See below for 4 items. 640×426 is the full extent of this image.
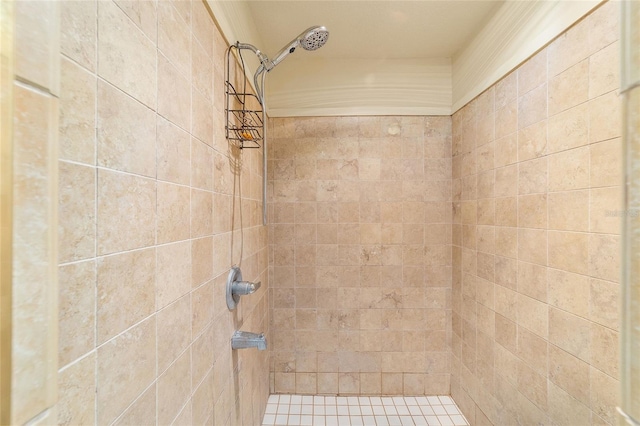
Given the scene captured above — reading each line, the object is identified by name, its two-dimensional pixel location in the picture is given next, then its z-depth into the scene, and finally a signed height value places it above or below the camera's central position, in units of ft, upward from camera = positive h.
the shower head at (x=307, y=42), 3.99 +2.53
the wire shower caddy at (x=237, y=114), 3.73 +1.44
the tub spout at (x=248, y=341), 3.86 -1.81
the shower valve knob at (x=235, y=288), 3.78 -1.05
